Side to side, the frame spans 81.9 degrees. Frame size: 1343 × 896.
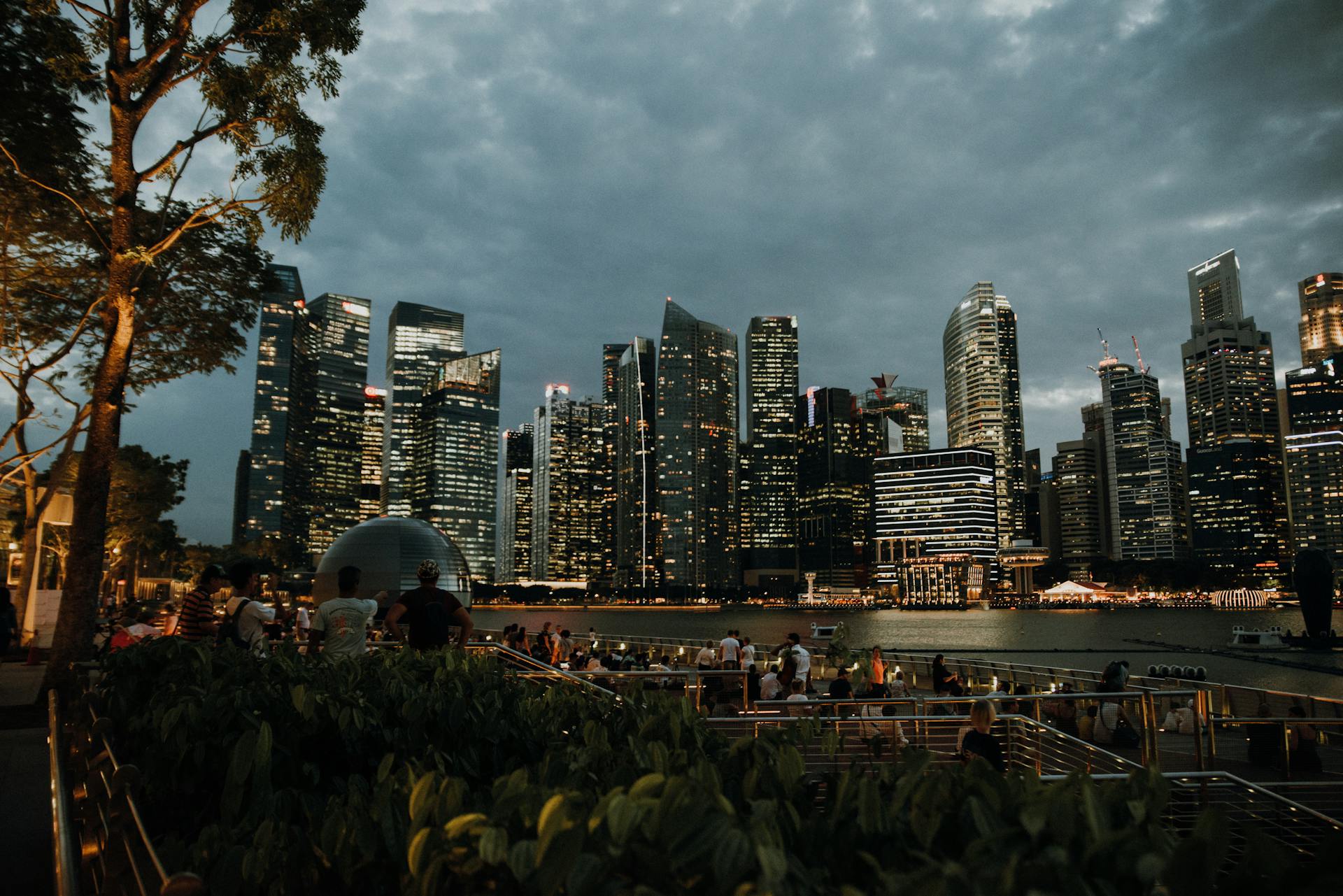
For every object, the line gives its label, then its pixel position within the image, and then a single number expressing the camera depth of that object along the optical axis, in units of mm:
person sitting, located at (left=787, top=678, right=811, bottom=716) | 12963
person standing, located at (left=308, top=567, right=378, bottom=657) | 7848
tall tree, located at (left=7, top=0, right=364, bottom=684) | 11844
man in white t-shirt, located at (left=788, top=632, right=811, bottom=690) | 15164
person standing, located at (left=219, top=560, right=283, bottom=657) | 8812
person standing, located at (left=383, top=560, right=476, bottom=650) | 8367
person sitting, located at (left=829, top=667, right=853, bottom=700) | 12437
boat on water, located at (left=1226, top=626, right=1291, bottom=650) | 71812
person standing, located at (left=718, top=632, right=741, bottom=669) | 16614
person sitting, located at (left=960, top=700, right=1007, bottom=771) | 6246
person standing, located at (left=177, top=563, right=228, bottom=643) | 8836
